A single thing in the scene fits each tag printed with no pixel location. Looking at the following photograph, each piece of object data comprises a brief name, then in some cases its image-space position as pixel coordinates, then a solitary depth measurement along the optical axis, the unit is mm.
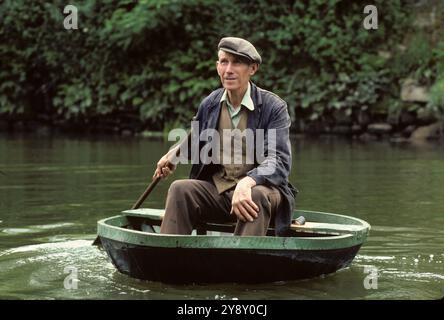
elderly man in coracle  9889
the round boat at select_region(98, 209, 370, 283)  9121
